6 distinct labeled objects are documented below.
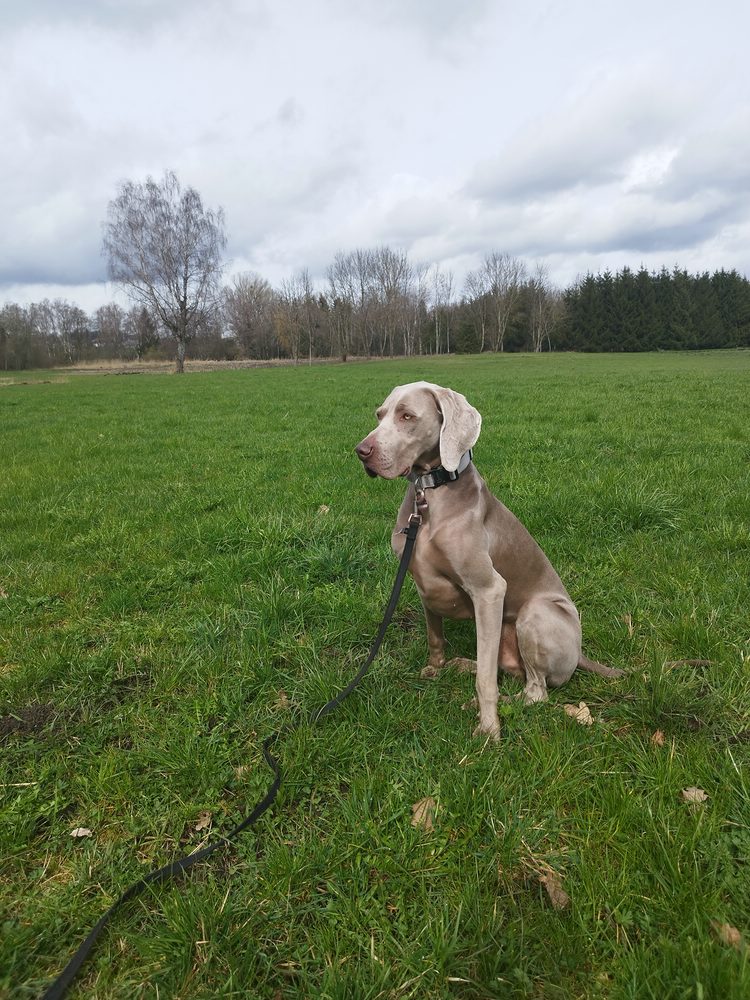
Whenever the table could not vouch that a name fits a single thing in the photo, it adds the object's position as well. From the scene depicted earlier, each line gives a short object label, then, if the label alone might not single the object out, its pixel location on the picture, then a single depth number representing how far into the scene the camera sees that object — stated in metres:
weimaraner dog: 2.62
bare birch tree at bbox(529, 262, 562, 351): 71.81
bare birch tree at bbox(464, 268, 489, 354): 73.93
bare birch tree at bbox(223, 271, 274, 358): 70.69
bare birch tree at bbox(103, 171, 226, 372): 42.50
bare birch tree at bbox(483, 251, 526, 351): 72.38
